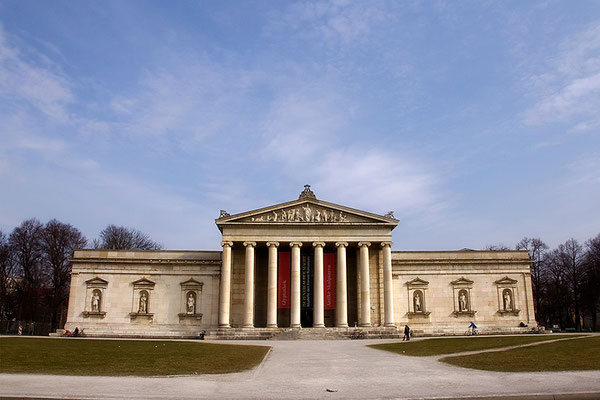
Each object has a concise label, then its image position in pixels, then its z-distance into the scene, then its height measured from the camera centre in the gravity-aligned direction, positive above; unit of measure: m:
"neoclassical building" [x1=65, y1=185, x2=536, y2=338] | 57.28 +3.24
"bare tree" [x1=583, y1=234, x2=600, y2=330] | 68.88 +4.27
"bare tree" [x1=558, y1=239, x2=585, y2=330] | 73.00 +6.04
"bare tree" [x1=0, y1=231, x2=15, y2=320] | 69.25 +5.14
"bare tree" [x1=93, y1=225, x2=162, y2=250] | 86.54 +12.07
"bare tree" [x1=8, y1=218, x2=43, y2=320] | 69.44 +6.52
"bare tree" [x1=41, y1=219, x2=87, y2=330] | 71.94 +7.34
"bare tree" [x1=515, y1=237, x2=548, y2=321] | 79.64 +6.00
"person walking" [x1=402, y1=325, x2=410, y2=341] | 46.57 -1.94
